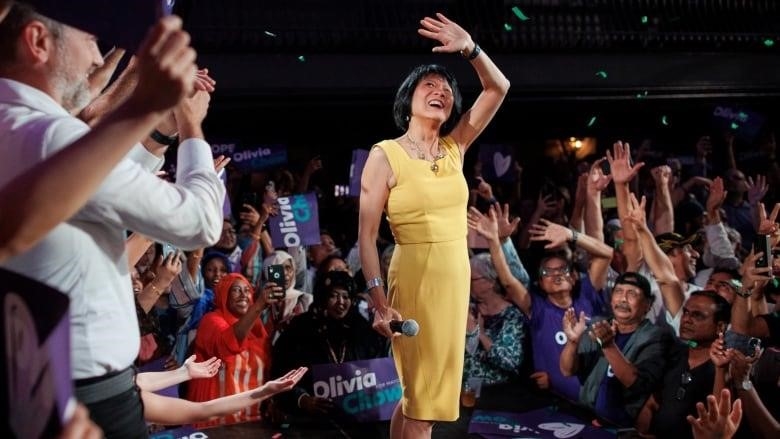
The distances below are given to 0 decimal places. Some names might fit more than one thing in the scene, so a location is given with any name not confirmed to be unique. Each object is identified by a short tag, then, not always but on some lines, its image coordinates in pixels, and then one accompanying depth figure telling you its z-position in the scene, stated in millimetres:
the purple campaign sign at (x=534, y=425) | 4969
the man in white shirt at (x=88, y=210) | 1571
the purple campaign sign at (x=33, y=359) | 1185
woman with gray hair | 5930
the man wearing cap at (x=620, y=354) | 4684
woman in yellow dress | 3426
